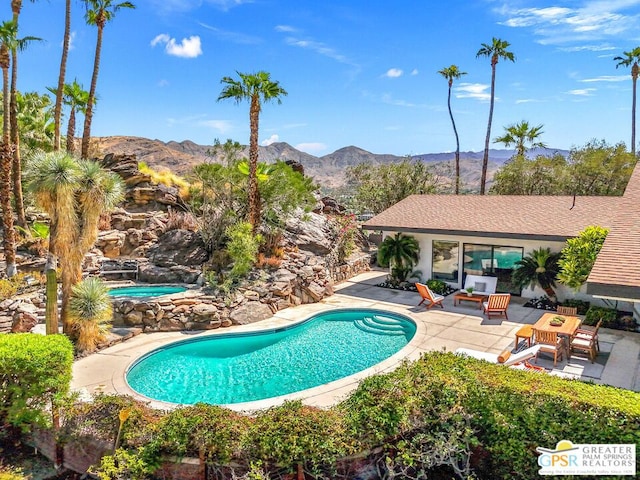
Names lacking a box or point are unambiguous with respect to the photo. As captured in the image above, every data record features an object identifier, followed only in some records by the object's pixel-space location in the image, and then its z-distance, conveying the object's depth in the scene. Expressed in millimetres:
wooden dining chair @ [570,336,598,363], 10005
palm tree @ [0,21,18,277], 14914
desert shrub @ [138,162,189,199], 25775
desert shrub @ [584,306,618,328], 12664
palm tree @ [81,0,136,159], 17312
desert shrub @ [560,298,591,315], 14141
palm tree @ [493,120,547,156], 35938
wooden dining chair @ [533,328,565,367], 9992
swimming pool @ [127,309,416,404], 9344
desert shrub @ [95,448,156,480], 5547
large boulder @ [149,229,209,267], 18562
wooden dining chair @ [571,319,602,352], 10164
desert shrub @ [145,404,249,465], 5465
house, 15139
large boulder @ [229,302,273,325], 13727
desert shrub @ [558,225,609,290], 12445
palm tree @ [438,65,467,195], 37844
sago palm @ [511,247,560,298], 15000
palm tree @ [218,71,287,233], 16250
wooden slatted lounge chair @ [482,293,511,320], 13742
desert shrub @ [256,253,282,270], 16781
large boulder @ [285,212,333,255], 20500
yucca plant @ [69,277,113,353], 10617
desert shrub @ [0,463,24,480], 5582
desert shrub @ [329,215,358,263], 21125
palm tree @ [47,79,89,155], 21953
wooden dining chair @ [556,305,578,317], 12773
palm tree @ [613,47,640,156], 35625
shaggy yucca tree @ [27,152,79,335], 9445
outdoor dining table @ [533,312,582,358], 10141
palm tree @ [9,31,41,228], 15742
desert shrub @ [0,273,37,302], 12711
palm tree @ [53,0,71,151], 17000
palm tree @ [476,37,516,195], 34094
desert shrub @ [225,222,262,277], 15305
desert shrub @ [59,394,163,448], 5891
